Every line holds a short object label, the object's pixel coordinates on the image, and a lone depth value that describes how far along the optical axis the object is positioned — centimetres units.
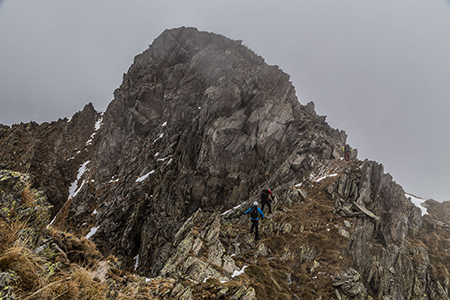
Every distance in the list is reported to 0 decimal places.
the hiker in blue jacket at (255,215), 1459
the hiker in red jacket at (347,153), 2416
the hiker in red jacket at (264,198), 1651
